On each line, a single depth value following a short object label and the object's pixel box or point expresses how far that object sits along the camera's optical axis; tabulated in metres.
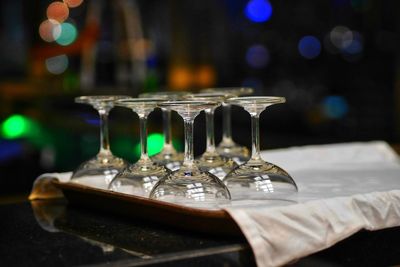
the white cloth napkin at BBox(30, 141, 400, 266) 1.08
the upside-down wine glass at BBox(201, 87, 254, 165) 1.55
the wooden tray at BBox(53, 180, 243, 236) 1.12
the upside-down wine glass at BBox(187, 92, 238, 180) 1.40
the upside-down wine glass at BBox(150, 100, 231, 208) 1.19
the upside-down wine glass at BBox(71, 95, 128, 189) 1.43
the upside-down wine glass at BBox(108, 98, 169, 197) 1.30
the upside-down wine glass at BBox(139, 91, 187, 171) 1.48
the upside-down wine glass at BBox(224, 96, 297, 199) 1.22
